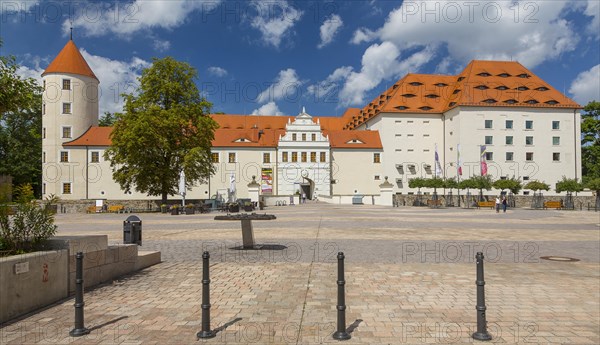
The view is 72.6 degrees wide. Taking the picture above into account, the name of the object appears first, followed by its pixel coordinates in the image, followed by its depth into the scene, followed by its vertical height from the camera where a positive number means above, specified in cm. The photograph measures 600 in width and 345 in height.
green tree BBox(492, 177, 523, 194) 4647 -48
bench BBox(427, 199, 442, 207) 4544 -252
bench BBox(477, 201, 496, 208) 4221 -251
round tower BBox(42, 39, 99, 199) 5628 +953
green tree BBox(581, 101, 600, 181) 6569 +706
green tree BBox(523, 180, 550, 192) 4803 -74
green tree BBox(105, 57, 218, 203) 3421 +420
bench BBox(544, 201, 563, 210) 4397 -273
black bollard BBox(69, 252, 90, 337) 477 -146
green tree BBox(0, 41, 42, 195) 5975 +521
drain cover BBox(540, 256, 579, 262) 1014 -200
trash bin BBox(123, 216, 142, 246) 932 -112
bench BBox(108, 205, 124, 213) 3962 -260
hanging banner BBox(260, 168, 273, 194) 6519 +38
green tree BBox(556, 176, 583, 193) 4731 -75
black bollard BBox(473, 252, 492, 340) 467 -148
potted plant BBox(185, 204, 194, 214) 3262 -223
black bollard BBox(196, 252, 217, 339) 482 -152
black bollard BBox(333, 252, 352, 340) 466 -147
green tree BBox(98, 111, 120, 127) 7643 +1166
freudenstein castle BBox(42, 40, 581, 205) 6131 +561
